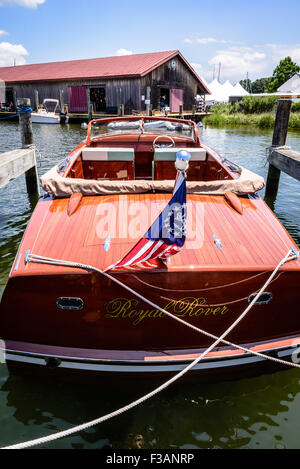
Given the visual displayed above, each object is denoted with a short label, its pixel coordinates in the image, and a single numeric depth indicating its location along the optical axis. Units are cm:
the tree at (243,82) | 10949
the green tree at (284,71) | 5353
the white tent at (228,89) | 4147
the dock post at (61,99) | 2730
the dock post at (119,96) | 2428
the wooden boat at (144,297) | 217
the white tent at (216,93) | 4127
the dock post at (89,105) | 2451
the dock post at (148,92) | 2271
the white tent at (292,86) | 2925
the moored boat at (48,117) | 2439
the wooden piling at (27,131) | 642
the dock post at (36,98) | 2762
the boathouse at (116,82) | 2436
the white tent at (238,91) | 4025
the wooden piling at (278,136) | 637
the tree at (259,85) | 12219
